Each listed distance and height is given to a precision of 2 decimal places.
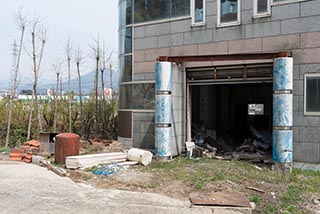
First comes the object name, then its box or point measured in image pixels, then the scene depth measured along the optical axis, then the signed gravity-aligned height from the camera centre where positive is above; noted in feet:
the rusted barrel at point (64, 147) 32.19 -4.26
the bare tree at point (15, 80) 43.60 +2.84
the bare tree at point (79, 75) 47.85 +3.86
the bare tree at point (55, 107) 46.06 -0.68
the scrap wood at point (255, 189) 23.08 -5.82
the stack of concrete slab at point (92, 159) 29.96 -5.16
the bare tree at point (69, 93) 46.53 +1.27
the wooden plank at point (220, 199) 20.58 -5.97
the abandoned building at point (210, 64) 29.14 +3.73
